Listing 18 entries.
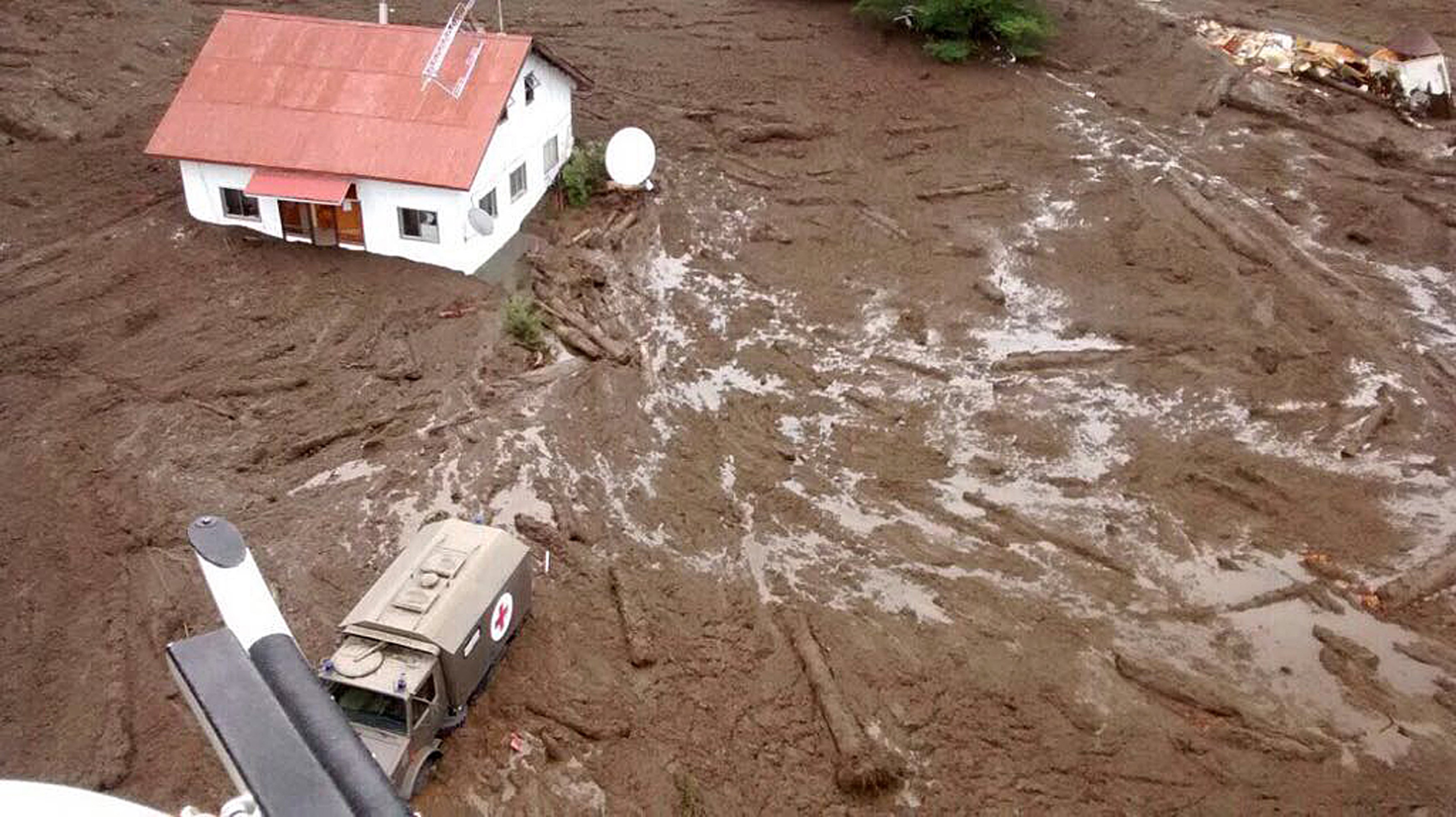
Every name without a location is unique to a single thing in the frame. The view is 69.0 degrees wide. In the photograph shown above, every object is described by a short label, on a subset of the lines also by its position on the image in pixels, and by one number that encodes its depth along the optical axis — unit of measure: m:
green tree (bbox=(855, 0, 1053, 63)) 29.83
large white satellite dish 23.17
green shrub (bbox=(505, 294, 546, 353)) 19.31
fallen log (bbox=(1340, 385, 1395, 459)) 18.00
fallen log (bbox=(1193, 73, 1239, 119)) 28.41
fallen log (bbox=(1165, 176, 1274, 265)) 22.83
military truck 11.27
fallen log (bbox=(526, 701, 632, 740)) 12.95
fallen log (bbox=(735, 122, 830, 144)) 26.67
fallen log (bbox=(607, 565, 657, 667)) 13.84
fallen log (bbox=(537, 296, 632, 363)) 19.30
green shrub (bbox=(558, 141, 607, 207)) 23.23
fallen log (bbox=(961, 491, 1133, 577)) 15.80
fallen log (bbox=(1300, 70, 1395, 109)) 28.77
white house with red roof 20.05
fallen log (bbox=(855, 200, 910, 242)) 23.42
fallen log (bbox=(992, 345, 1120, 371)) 19.77
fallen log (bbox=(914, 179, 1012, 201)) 24.72
